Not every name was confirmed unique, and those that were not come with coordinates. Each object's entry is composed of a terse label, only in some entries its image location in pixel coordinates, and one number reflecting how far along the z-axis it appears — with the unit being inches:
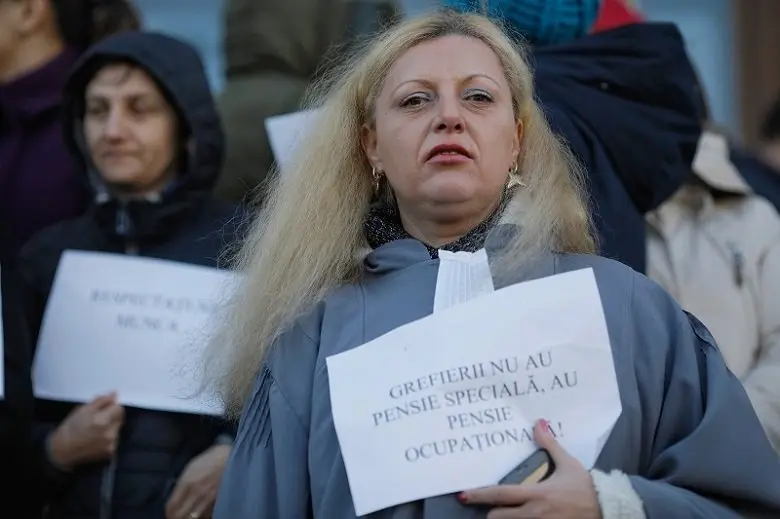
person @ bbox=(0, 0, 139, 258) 254.5
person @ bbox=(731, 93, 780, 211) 290.4
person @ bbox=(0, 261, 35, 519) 214.9
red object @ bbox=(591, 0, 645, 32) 233.0
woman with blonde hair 154.9
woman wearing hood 217.7
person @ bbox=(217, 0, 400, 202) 262.7
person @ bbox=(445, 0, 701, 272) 207.8
